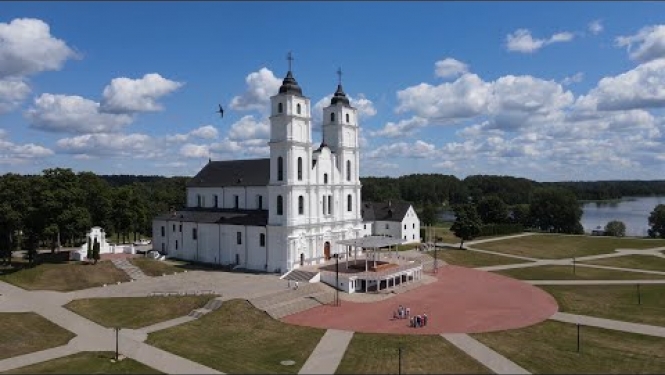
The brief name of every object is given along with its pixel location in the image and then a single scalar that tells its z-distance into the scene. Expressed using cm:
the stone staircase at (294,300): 3622
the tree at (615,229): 9269
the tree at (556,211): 10081
